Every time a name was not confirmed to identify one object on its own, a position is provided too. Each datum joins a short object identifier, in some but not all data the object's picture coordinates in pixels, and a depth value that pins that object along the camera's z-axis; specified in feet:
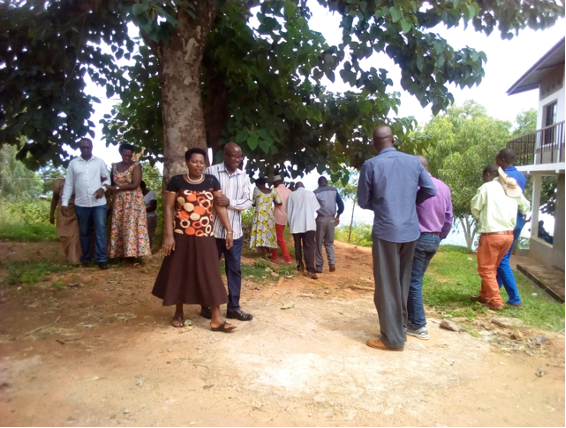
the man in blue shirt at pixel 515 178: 8.90
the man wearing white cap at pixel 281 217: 27.99
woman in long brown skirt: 13.29
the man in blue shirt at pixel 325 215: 24.91
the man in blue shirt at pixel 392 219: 11.44
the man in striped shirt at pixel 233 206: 14.11
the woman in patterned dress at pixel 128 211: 20.42
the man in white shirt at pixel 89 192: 20.01
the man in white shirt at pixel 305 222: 23.97
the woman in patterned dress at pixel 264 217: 27.32
